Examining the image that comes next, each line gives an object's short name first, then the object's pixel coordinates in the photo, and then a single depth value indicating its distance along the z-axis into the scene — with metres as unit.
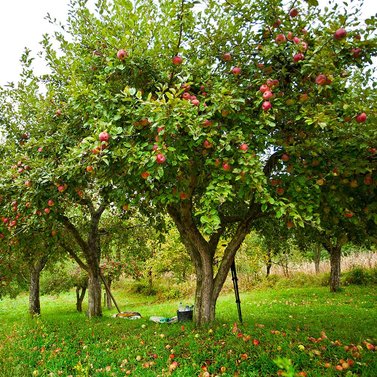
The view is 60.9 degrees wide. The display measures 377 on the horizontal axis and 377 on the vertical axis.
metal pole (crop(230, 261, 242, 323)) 6.79
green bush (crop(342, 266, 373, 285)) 17.27
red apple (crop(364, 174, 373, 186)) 4.59
